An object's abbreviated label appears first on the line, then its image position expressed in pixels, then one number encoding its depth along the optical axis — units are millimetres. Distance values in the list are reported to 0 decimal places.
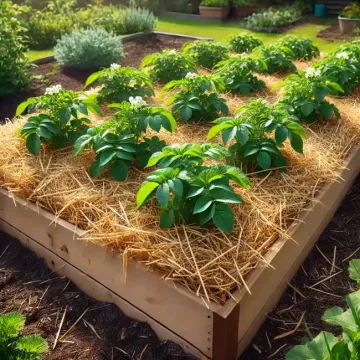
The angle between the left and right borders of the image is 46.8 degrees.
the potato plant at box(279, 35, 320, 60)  4664
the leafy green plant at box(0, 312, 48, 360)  1679
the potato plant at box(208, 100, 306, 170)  2400
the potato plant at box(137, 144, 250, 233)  1864
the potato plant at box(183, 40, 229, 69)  4578
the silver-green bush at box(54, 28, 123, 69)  6082
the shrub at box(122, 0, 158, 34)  8867
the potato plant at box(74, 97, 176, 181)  2373
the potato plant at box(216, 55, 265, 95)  3708
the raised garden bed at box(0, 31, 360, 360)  1758
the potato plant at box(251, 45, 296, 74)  4133
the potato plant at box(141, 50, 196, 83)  3979
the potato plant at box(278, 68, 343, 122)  3010
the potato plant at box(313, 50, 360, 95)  3447
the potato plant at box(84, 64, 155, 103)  3482
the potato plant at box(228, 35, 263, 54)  5090
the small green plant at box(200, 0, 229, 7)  11719
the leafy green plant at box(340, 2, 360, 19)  9211
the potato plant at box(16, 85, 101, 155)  2658
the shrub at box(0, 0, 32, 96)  5105
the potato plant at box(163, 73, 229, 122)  3066
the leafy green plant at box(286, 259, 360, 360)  1386
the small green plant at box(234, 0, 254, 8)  11901
